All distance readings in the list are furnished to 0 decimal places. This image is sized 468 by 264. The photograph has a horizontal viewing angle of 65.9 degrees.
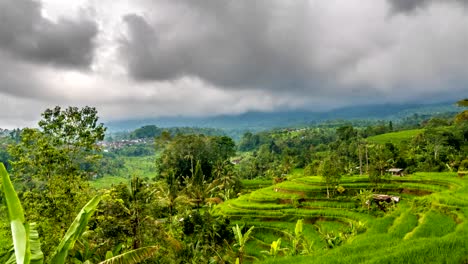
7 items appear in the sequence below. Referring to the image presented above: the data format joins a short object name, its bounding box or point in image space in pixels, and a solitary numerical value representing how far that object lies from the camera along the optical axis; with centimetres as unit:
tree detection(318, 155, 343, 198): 3234
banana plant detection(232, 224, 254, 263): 1526
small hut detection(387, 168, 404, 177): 4539
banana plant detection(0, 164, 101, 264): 568
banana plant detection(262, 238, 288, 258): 1311
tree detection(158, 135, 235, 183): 6103
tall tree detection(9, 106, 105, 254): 1402
